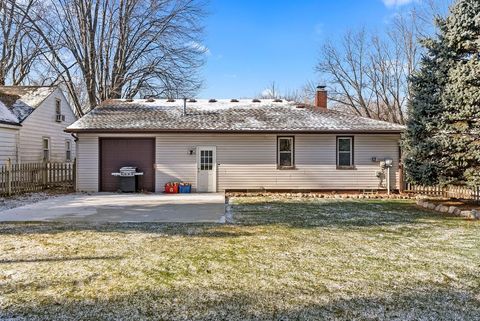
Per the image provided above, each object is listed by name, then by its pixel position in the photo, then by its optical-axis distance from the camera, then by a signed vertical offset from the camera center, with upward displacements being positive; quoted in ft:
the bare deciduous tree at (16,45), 78.31 +26.49
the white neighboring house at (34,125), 50.93 +5.25
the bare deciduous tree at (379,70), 94.53 +24.93
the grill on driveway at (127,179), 44.62 -2.59
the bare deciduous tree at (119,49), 79.92 +25.17
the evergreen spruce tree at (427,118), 32.71 +3.76
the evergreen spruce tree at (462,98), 29.99 +5.13
